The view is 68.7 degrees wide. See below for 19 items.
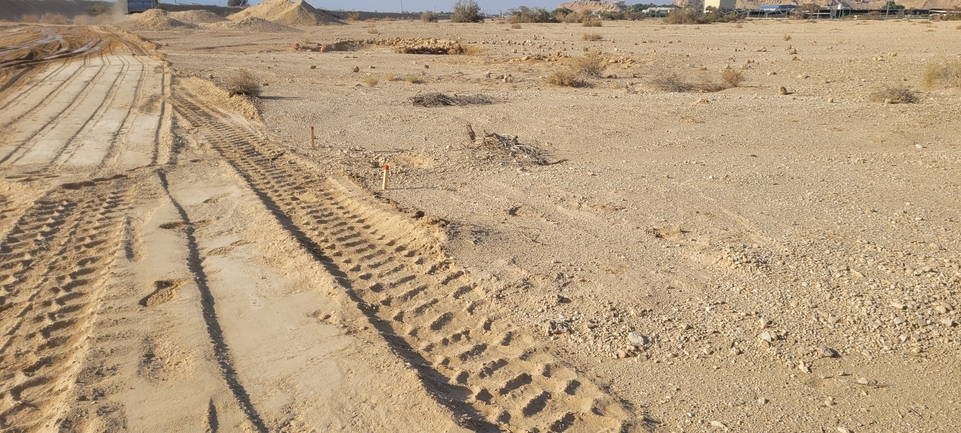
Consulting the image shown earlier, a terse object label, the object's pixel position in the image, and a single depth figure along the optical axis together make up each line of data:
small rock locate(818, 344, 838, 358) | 4.99
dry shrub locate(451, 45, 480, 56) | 33.19
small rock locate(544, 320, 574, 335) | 5.40
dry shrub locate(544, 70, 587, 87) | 20.31
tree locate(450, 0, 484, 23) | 61.72
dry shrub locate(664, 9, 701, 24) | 53.09
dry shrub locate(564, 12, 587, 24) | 57.78
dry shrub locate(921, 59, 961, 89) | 17.48
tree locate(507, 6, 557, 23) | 59.00
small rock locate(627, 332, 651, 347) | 5.20
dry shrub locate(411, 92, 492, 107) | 16.06
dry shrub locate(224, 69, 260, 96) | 17.39
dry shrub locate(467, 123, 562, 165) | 11.04
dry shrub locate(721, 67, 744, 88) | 19.33
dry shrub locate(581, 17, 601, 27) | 50.79
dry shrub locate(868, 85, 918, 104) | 15.41
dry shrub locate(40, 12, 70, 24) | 63.21
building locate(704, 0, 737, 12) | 75.07
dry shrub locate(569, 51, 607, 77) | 22.23
